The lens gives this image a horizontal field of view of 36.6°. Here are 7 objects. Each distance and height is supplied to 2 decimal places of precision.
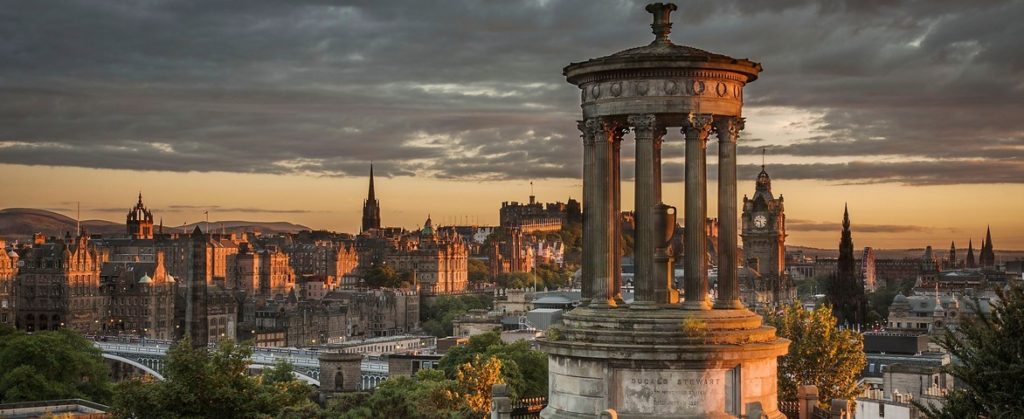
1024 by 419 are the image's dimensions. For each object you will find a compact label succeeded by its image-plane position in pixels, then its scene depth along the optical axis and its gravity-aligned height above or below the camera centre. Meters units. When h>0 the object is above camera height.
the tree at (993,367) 25.41 -2.01
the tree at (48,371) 95.19 -8.21
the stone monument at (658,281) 26.95 -0.65
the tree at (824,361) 54.09 -4.08
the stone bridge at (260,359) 115.69 -9.67
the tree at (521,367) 75.25 -6.21
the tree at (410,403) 63.88 -6.76
